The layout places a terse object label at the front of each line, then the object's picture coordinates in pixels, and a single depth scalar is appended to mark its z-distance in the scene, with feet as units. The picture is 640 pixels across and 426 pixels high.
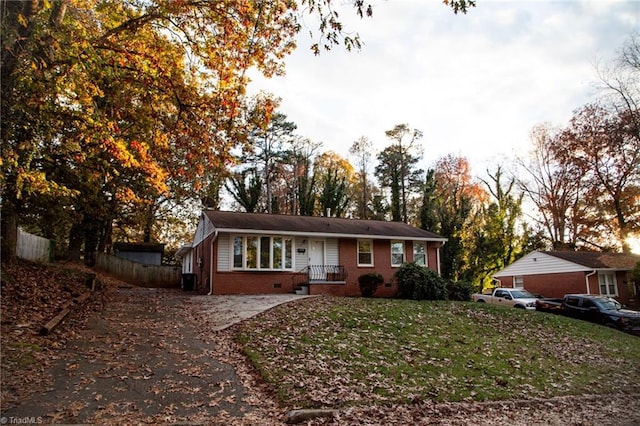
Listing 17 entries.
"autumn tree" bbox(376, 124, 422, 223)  146.10
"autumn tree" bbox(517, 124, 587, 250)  117.80
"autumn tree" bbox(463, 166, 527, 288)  120.88
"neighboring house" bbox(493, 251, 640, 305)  92.53
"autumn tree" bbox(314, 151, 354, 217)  120.37
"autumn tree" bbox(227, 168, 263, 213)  117.91
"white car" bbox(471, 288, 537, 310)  77.71
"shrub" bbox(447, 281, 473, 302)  70.08
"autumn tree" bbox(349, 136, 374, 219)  152.76
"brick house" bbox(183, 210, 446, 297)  68.80
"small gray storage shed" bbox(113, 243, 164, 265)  109.40
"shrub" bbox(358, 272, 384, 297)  71.41
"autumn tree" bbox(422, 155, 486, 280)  108.06
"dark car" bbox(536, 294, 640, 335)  60.85
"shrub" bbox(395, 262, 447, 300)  66.33
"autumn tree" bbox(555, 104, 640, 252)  81.73
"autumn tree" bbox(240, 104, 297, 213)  134.62
